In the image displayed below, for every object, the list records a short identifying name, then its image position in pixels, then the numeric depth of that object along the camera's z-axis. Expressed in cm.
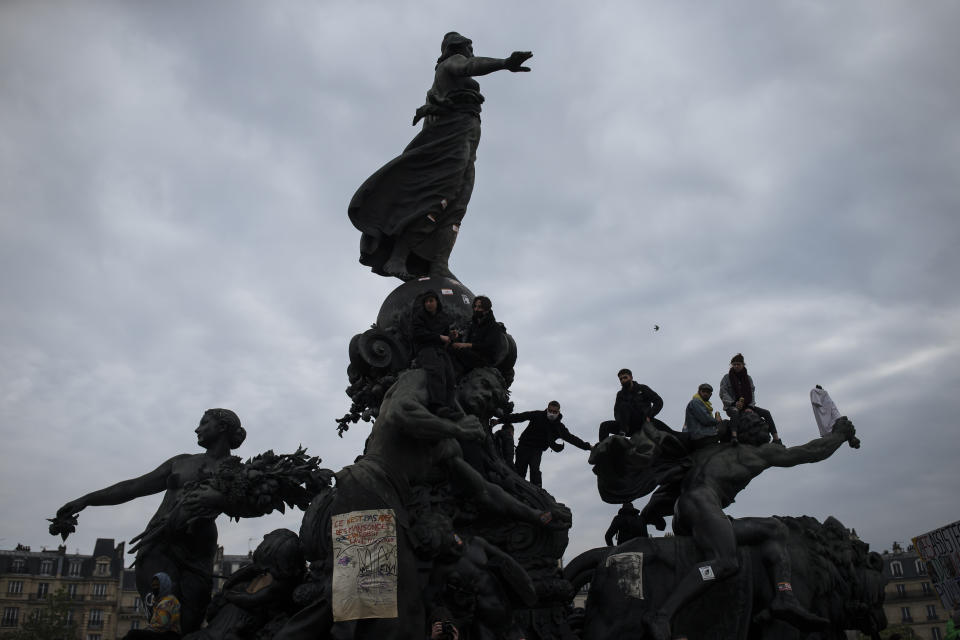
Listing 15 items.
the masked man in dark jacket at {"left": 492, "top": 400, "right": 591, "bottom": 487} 880
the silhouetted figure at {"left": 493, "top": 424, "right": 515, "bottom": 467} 875
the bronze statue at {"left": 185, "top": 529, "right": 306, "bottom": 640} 672
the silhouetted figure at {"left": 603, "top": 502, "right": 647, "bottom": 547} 812
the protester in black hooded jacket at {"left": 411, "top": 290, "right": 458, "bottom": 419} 716
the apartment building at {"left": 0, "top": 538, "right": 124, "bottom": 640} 4853
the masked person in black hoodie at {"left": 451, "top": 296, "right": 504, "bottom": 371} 806
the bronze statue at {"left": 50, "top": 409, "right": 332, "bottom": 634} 754
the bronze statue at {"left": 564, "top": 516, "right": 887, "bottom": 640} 710
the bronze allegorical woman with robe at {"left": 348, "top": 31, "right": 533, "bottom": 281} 1018
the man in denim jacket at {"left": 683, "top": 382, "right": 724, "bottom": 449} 807
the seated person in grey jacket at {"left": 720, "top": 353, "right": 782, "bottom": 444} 837
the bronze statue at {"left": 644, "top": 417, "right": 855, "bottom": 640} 697
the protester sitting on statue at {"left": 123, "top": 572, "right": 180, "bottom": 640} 695
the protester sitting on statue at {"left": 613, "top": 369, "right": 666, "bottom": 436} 818
